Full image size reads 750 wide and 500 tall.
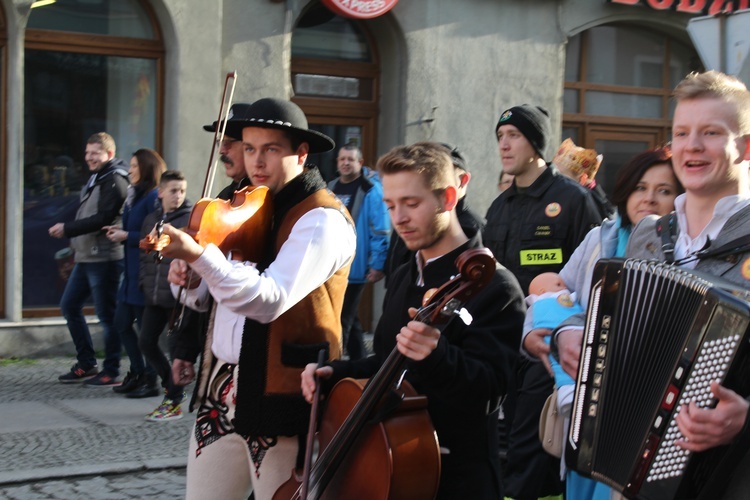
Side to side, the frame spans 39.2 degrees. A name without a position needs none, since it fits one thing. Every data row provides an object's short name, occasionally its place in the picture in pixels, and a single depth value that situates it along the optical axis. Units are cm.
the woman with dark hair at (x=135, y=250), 804
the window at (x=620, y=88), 1272
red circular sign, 1038
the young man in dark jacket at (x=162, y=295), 737
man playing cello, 300
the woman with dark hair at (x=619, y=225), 307
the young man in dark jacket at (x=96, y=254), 830
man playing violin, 350
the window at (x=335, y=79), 1088
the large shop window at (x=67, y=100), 966
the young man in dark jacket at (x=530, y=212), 544
